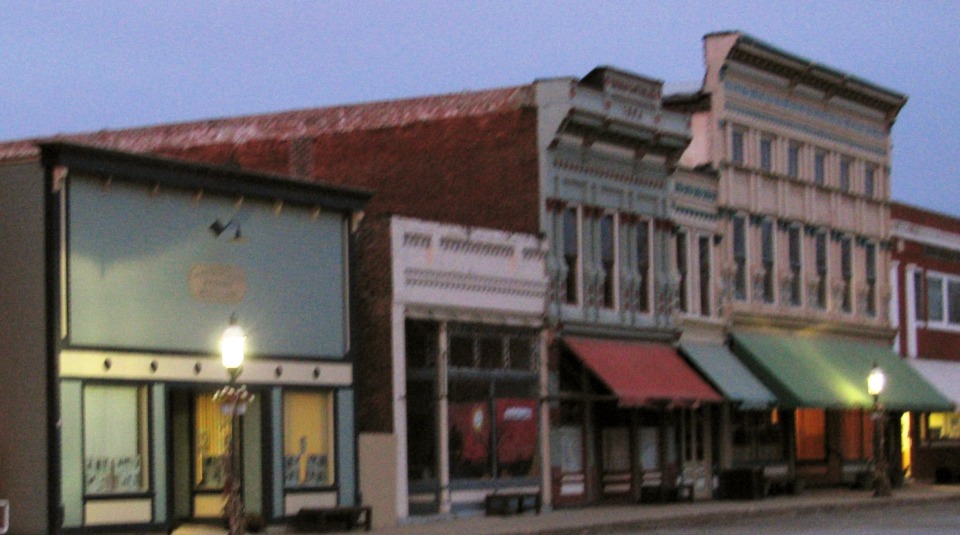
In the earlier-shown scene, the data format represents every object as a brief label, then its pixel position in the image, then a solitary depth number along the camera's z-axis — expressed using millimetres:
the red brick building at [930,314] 54375
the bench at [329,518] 29516
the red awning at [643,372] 37438
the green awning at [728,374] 41844
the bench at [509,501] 34469
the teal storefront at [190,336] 26359
